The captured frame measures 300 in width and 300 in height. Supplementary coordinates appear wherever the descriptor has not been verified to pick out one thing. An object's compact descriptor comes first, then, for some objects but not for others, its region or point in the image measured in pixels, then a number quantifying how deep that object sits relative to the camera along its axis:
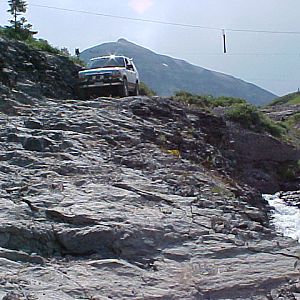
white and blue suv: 22.84
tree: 32.31
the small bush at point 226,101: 29.50
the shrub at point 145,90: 28.67
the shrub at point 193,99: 27.01
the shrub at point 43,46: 28.20
